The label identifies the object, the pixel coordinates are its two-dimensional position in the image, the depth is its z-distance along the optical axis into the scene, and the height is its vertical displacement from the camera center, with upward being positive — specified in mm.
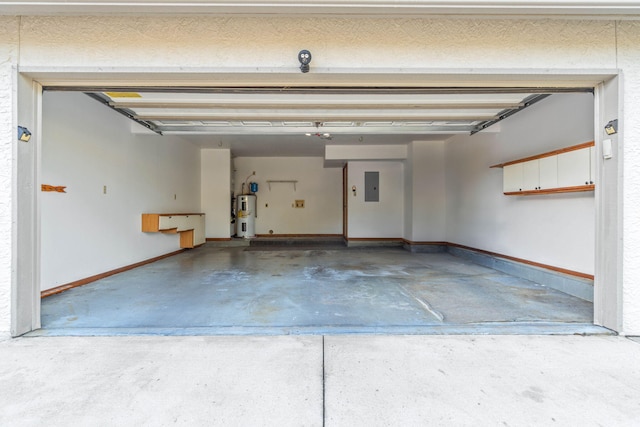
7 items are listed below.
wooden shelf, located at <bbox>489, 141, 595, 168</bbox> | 2811 +709
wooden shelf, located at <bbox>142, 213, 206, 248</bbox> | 4699 -248
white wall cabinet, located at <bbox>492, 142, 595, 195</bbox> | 2830 +489
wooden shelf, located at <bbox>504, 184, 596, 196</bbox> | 2813 +268
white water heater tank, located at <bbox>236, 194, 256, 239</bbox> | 8266 -120
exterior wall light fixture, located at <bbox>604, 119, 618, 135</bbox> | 2014 +634
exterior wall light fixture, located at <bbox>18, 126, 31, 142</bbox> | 1989 +568
